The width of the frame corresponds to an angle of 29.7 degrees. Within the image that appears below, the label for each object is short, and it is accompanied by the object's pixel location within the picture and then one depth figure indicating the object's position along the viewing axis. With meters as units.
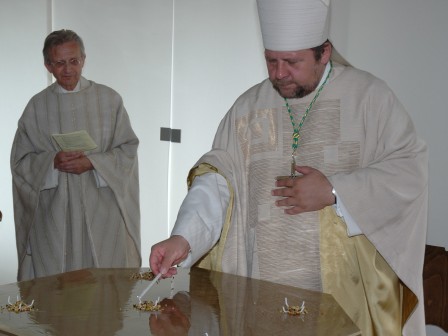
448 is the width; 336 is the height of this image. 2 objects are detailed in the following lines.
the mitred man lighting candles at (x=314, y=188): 2.94
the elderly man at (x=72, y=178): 5.83
